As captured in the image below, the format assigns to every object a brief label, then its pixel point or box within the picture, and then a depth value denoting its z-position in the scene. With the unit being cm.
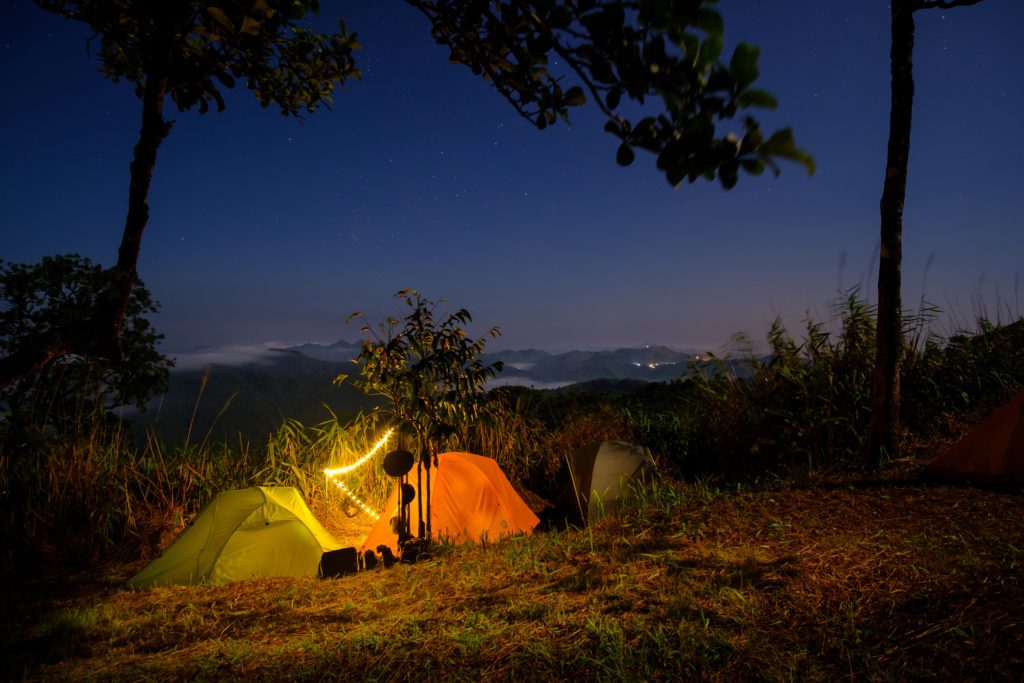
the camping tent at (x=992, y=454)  419
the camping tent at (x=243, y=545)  486
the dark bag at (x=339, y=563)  474
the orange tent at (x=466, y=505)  586
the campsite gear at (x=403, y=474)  496
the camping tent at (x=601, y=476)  647
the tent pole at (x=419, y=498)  520
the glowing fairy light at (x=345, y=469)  649
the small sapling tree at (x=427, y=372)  527
